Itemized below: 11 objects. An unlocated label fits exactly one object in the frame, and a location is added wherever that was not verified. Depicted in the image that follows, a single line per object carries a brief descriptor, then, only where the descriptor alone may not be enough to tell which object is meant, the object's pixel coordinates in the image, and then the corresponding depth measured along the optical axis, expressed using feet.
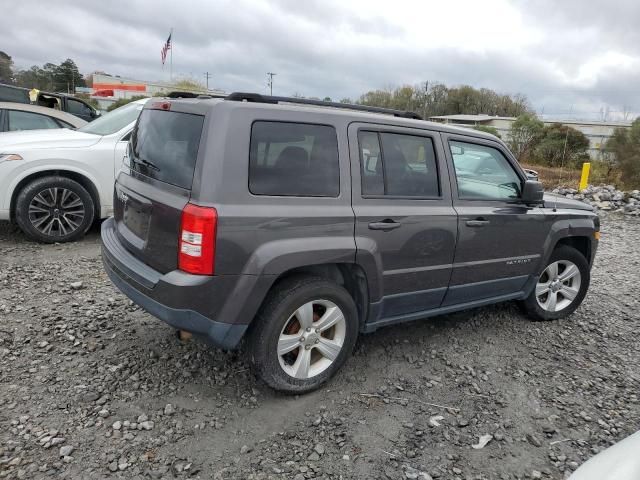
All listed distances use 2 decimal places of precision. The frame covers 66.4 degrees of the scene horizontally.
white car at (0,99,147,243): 17.94
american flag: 155.43
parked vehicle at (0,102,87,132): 23.22
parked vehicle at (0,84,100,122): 40.24
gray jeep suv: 8.84
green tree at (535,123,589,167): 79.41
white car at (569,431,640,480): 5.50
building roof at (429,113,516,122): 175.07
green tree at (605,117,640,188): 49.62
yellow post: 45.35
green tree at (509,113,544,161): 86.07
